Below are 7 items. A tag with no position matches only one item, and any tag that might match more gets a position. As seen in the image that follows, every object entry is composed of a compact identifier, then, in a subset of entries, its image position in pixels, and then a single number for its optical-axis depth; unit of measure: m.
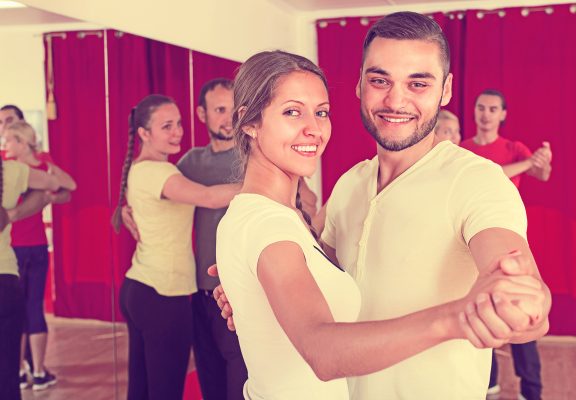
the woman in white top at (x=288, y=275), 1.06
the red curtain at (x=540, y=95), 5.14
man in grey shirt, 3.04
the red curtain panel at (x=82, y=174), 2.73
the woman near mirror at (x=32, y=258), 2.43
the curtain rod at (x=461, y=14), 5.12
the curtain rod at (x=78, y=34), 2.67
